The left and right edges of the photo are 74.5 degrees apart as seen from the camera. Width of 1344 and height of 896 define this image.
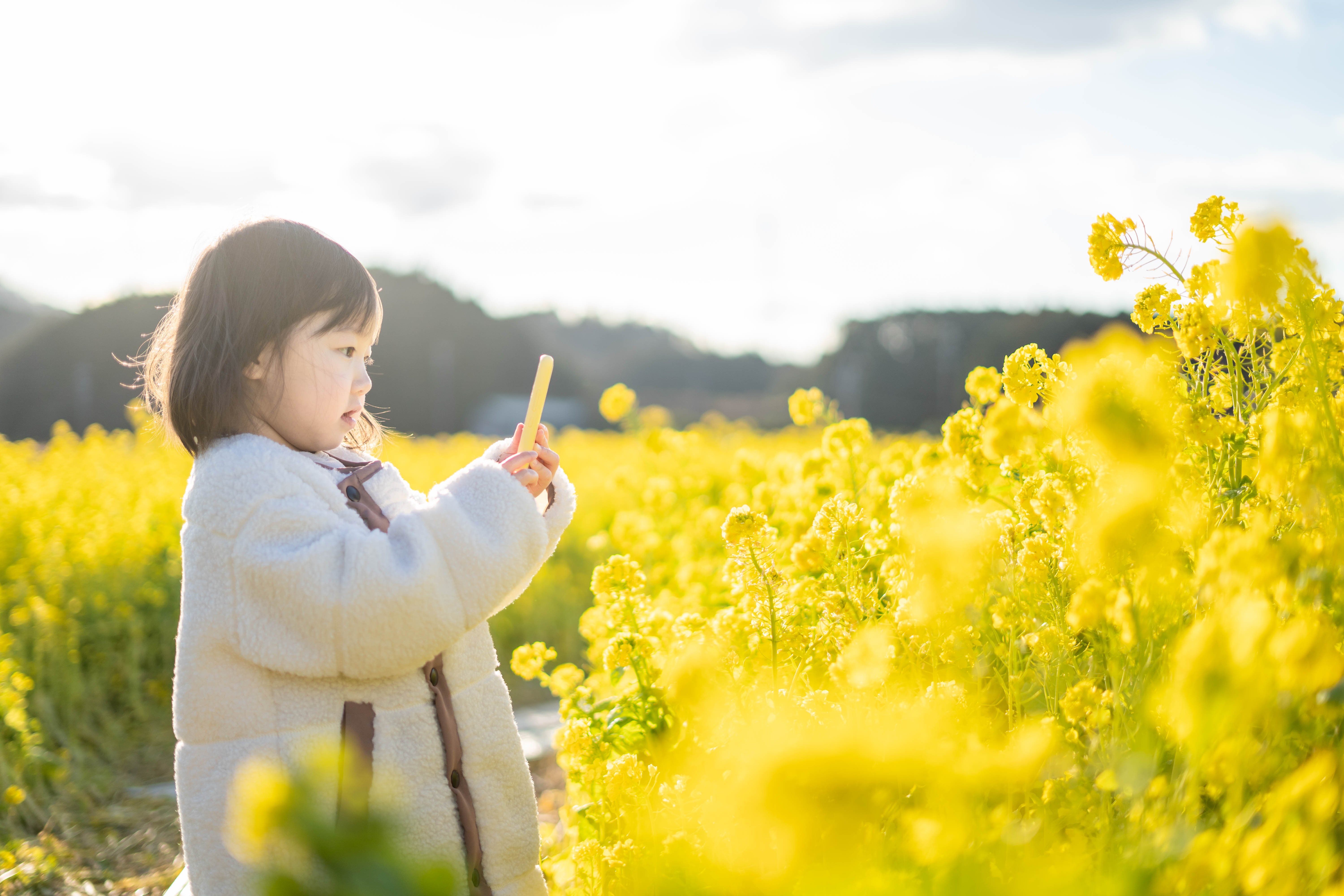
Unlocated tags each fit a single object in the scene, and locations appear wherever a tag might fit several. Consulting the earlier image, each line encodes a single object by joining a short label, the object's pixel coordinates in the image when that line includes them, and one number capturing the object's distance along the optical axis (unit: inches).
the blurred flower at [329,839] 21.8
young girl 55.1
